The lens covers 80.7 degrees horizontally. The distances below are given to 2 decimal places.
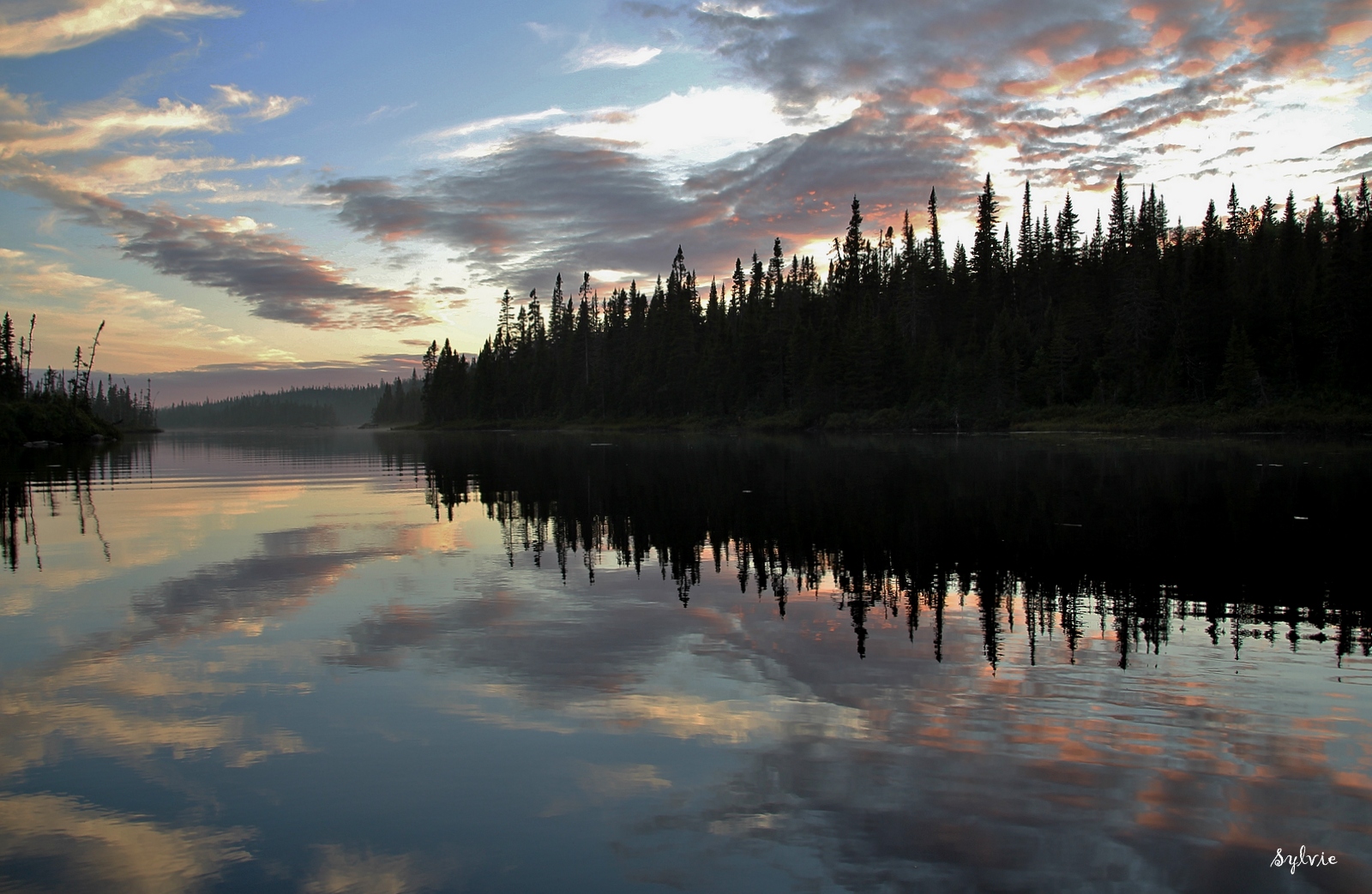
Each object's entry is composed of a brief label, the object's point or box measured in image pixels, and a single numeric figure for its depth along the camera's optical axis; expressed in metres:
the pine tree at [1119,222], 101.44
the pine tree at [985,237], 105.06
